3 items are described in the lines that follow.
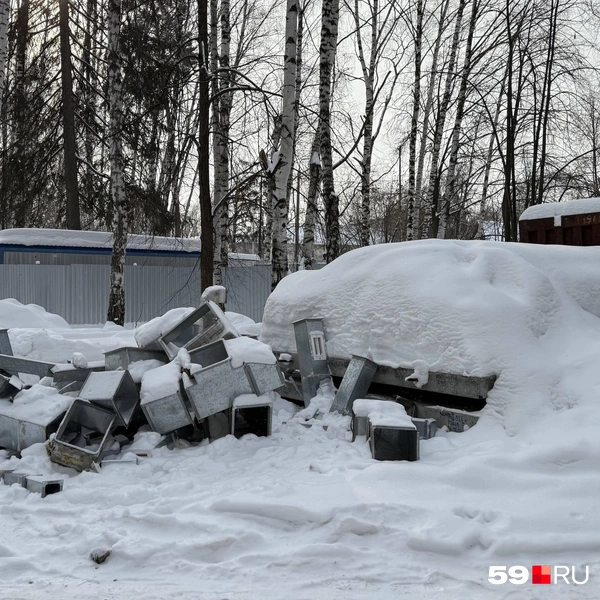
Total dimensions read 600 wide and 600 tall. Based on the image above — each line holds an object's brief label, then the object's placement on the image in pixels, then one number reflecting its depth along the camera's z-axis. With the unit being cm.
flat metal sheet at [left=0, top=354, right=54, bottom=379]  517
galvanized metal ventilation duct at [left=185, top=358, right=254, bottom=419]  440
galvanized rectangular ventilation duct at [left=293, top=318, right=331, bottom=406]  520
